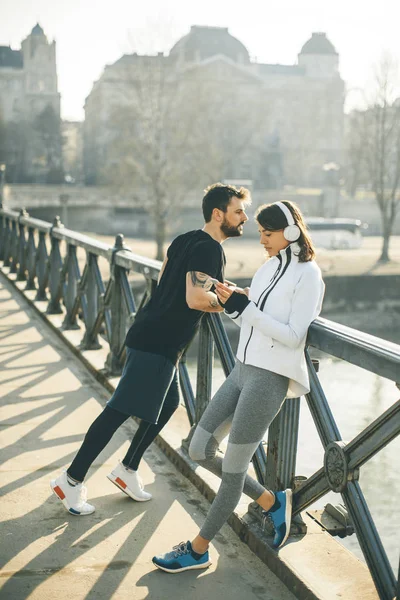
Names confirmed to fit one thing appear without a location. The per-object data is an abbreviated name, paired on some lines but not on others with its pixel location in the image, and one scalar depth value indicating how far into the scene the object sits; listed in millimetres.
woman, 2697
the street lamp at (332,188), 66312
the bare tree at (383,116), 43438
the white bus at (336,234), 55125
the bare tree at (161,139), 41875
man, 3172
